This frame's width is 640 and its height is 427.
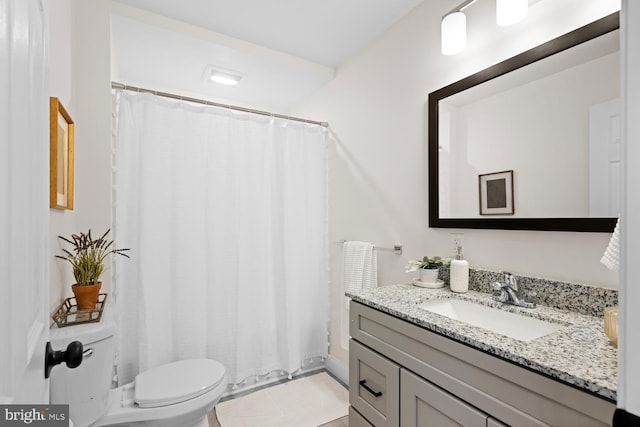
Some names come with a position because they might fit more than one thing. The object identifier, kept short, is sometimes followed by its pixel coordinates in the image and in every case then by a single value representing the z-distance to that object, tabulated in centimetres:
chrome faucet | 124
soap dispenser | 142
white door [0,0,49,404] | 41
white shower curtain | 183
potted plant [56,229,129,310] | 135
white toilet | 121
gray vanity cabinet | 74
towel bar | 190
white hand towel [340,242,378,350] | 206
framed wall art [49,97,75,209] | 115
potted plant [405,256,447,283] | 154
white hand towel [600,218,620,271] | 91
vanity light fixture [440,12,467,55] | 144
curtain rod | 178
